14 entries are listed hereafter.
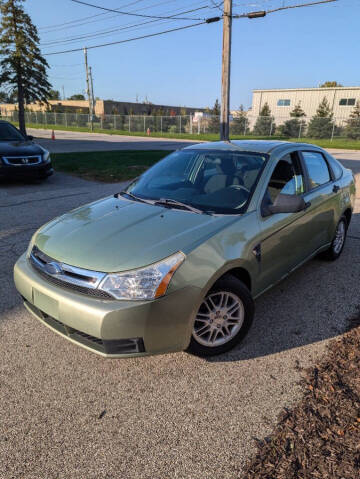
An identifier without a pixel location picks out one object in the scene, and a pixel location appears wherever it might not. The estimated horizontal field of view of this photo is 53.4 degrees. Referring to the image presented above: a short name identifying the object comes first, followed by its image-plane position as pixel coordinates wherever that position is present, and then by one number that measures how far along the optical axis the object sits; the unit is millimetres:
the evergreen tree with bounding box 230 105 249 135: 36562
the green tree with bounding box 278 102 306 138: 32938
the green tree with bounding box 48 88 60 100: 112312
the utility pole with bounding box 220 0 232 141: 14516
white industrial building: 41156
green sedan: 2268
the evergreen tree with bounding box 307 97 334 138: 31139
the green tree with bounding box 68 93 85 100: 106206
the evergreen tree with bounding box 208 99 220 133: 39000
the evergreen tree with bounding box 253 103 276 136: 33969
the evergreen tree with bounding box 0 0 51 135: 21828
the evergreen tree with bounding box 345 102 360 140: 29759
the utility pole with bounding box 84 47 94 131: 49103
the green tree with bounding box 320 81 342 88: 69362
